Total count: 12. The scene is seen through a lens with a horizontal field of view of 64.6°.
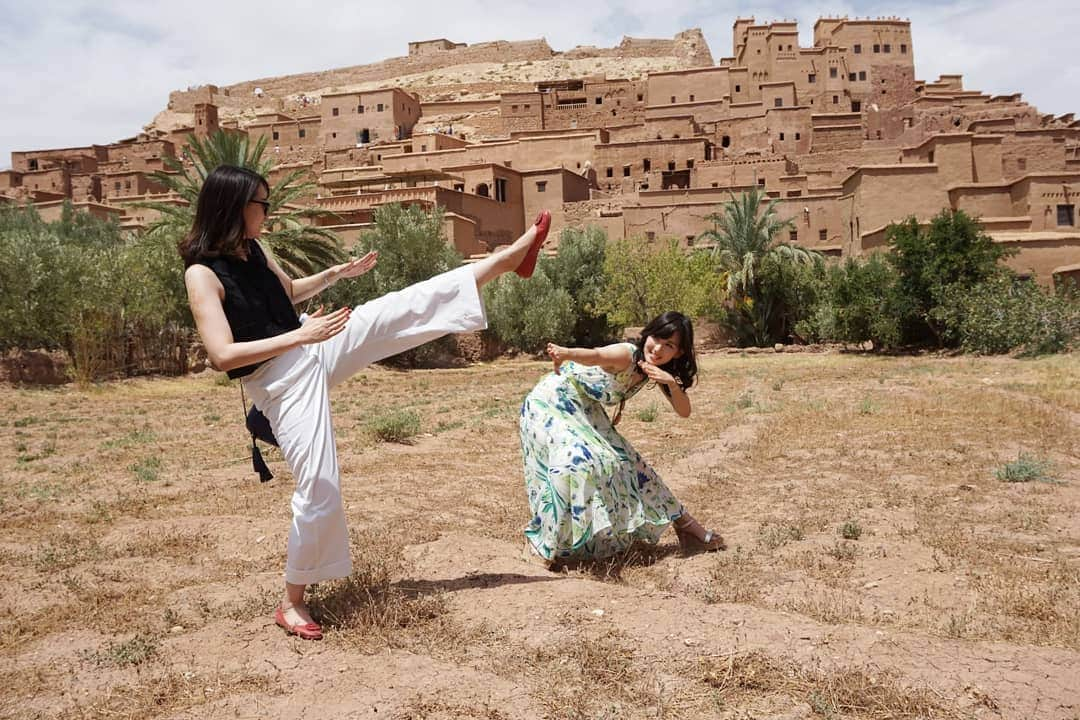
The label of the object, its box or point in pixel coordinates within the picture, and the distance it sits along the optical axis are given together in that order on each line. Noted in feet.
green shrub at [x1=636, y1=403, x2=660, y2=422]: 34.45
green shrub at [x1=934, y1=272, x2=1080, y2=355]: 61.31
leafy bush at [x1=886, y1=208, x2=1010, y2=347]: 70.79
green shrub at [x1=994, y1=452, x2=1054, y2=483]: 20.71
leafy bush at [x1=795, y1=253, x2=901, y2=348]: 73.92
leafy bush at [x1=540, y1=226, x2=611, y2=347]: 94.48
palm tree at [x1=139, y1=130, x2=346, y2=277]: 65.98
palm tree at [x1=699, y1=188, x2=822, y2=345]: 91.76
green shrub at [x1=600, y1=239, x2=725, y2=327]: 90.17
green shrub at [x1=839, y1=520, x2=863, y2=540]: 15.90
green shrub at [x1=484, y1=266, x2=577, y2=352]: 88.74
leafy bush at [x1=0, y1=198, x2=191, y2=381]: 60.80
